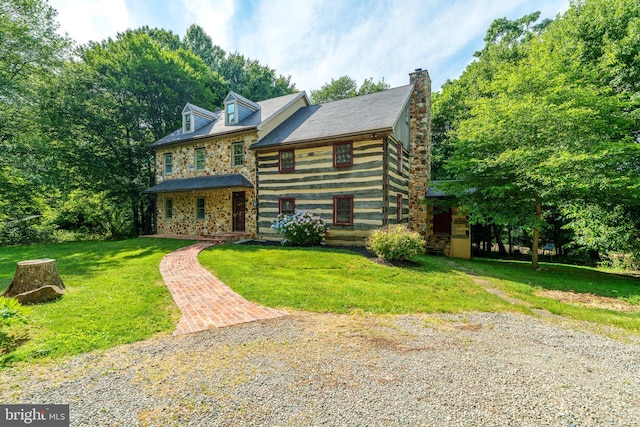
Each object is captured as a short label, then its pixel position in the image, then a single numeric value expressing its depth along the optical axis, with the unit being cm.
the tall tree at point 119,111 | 1839
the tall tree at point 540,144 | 877
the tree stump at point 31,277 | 552
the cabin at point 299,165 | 1251
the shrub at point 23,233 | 1593
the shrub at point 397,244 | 933
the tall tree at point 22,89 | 1559
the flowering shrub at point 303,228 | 1256
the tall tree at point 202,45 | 3609
